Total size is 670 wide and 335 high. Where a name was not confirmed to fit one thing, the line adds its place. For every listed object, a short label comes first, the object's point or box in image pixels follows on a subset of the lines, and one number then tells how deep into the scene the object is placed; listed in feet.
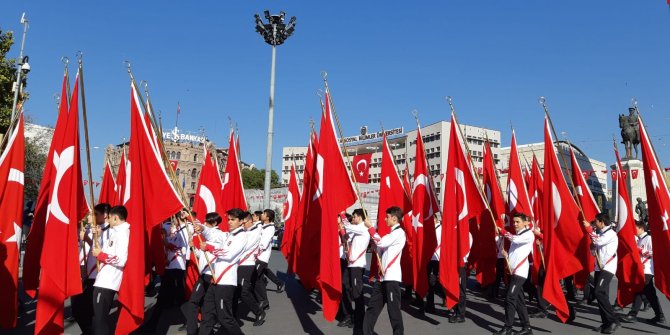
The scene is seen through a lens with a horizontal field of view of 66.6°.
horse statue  91.20
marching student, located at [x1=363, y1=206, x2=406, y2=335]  20.57
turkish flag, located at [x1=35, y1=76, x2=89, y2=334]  18.40
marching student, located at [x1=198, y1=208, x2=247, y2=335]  19.57
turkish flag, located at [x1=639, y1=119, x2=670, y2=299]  26.14
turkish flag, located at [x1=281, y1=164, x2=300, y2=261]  39.75
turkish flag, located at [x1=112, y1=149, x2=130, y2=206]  32.80
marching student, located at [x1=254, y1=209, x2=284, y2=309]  28.84
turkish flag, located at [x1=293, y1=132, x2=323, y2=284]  26.58
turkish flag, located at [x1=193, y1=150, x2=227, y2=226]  34.42
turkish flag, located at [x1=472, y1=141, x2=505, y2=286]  34.53
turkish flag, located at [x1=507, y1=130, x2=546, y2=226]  37.11
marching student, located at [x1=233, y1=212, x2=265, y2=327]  25.76
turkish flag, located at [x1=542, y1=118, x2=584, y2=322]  27.14
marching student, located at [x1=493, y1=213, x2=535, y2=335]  23.93
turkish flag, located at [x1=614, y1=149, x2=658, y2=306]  28.48
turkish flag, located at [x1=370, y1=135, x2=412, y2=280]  31.81
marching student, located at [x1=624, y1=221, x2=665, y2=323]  28.35
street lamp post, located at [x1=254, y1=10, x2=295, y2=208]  62.08
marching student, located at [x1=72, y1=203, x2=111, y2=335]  20.26
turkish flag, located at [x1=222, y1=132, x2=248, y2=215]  37.68
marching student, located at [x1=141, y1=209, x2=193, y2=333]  26.21
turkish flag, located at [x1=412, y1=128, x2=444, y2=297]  28.30
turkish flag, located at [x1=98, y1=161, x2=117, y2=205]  38.32
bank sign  273.75
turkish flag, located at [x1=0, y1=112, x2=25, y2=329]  21.80
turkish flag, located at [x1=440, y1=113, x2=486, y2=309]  26.05
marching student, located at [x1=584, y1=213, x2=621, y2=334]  25.08
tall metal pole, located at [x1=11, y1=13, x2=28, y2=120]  54.84
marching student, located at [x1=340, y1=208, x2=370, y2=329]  24.50
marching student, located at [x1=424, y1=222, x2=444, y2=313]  30.01
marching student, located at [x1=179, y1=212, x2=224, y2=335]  20.88
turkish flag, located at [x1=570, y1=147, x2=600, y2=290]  29.73
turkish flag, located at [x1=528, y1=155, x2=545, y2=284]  31.17
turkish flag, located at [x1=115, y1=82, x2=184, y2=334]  18.81
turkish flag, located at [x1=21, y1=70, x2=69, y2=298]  20.93
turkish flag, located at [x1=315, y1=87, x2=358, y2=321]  22.38
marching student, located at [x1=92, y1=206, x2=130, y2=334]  17.76
